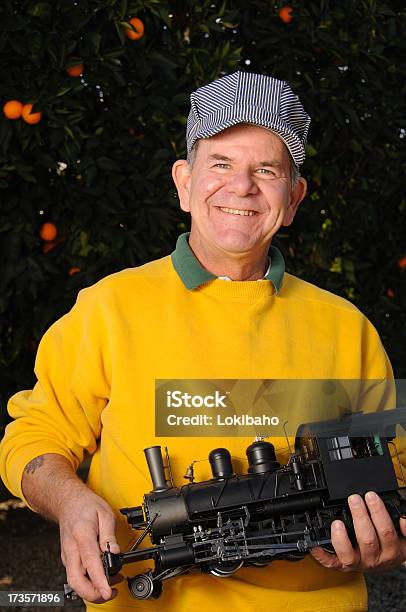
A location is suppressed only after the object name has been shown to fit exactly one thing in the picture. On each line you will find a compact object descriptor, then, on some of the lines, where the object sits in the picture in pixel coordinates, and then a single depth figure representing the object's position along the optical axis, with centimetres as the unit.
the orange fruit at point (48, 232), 333
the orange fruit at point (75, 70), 315
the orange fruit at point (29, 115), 310
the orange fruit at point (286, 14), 353
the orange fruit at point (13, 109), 310
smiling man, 184
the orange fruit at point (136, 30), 323
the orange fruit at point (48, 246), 338
